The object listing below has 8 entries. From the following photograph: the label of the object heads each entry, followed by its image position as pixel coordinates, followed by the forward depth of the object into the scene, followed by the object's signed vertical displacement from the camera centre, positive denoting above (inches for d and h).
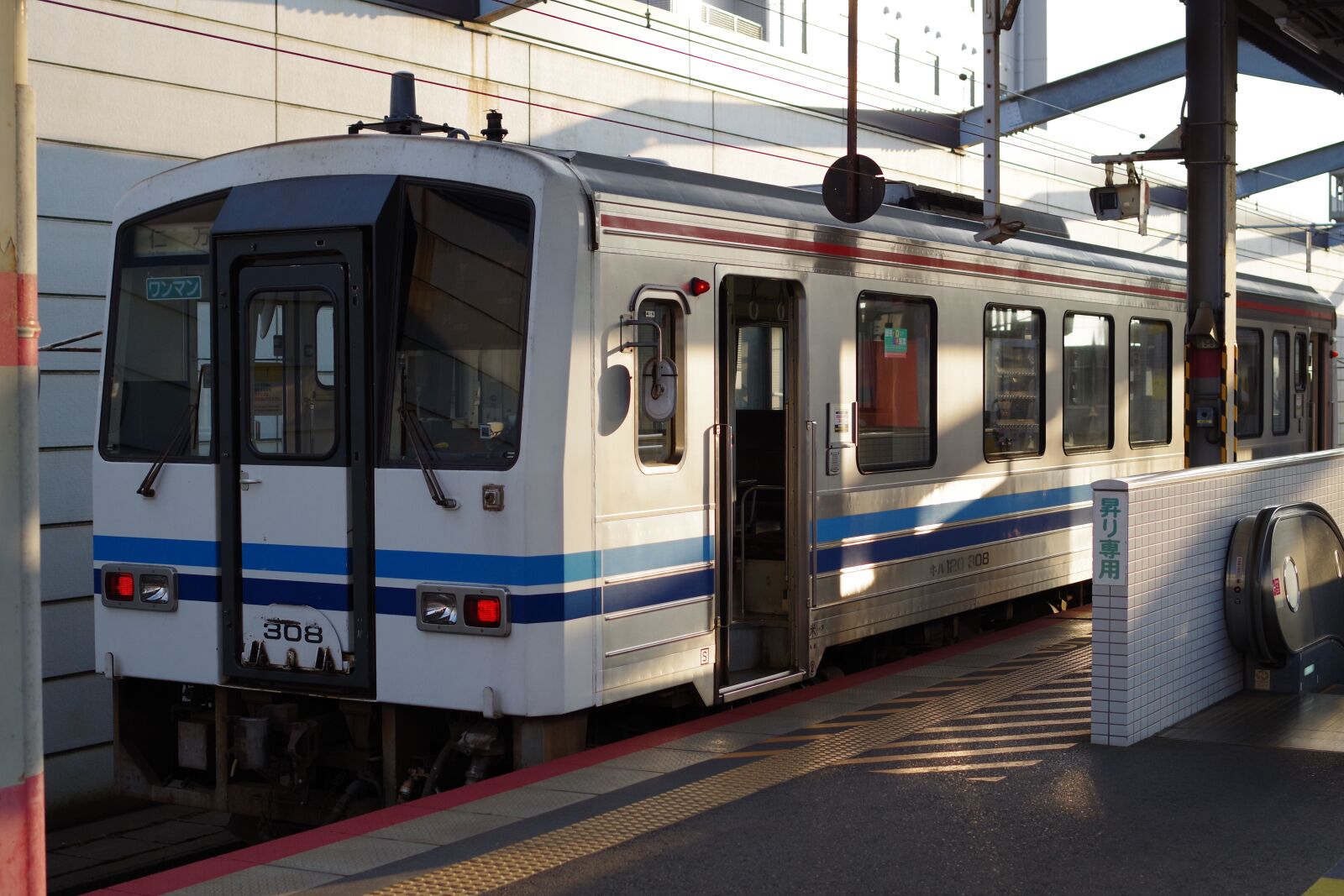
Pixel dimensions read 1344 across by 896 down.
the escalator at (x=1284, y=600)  304.0 -40.6
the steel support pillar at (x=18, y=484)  146.5 -6.8
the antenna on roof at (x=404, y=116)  277.7 +54.7
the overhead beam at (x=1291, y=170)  944.9 +150.9
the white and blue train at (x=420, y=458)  251.6 -8.5
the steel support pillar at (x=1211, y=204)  444.1 +60.6
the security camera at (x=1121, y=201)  498.3 +68.9
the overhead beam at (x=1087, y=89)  719.7 +156.8
